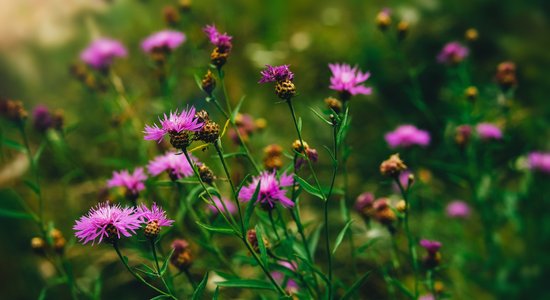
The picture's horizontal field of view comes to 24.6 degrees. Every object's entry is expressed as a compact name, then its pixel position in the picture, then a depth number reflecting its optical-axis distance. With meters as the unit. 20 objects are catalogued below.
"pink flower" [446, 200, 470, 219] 1.05
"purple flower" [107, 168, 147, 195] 0.83
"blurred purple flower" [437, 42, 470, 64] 0.96
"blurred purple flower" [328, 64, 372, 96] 0.79
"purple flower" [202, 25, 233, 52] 0.78
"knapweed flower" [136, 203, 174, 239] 0.71
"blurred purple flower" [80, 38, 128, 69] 0.99
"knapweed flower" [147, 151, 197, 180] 0.81
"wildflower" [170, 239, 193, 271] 0.81
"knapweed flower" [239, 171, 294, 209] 0.76
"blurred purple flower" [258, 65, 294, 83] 0.73
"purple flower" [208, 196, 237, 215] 0.88
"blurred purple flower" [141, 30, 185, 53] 0.93
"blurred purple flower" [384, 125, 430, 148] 0.90
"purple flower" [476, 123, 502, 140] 0.95
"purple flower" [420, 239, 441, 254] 0.82
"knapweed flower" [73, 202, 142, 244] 0.71
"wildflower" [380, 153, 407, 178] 0.79
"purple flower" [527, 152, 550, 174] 0.98
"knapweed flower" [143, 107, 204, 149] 0.71
